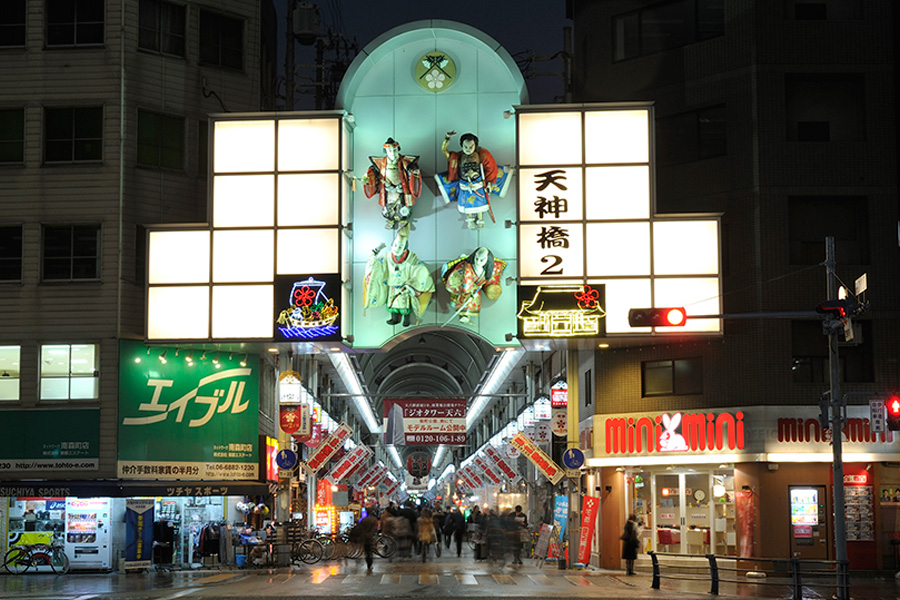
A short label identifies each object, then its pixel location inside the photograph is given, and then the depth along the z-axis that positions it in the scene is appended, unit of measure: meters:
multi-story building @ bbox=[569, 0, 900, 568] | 31.77
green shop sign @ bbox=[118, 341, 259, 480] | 33.19
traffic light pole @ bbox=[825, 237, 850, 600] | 25.27
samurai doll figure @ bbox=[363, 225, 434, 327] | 33.59
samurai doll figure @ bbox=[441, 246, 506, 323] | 33.41
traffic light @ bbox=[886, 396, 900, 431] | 25.28
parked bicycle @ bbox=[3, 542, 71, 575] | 32.62
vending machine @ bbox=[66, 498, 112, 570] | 32.97
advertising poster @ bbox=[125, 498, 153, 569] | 32.91
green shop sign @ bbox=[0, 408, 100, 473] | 32.59
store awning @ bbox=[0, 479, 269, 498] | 31.53
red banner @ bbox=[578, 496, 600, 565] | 34.91
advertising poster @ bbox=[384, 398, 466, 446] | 47.28
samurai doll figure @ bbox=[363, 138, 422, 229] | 34.03
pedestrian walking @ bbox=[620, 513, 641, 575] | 31.20
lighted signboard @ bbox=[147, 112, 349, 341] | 33.28
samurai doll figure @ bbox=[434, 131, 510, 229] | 33.78
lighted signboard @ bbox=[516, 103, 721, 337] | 32.94
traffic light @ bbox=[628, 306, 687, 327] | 24.81
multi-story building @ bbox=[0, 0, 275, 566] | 32.94
